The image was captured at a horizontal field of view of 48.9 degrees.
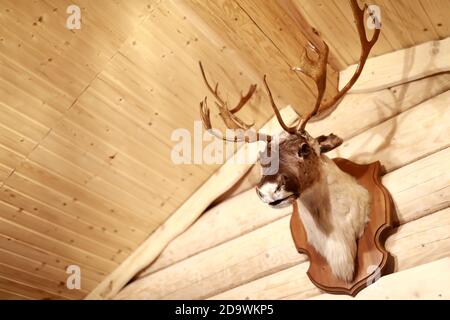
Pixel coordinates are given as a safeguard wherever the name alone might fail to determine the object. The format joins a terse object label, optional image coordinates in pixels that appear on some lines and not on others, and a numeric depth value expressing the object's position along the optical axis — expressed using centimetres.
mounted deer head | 264
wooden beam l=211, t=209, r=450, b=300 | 269
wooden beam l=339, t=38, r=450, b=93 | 291
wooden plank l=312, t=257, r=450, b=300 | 261
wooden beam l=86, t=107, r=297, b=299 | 379
